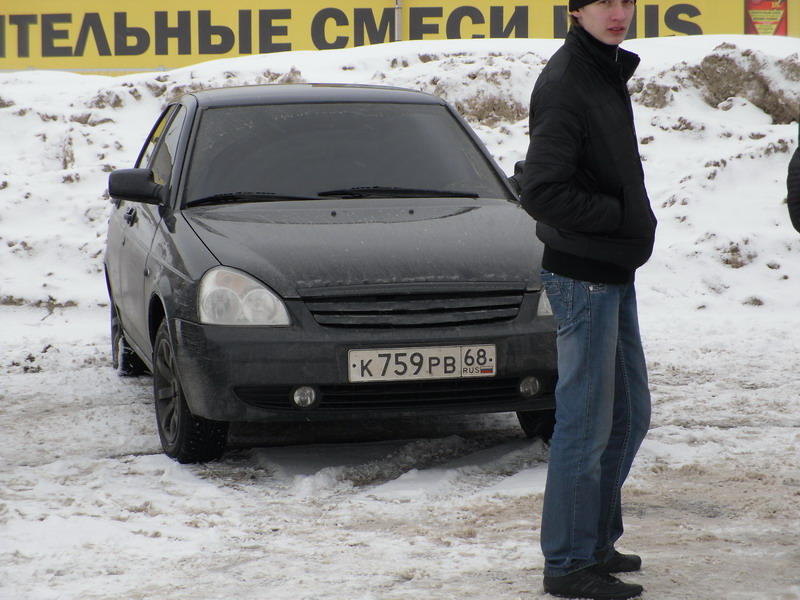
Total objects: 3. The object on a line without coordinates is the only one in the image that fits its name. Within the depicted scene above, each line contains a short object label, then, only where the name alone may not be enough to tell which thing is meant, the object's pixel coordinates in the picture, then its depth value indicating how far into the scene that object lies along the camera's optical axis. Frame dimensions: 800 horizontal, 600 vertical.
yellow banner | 36.66
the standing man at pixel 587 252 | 5.86
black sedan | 8.42
